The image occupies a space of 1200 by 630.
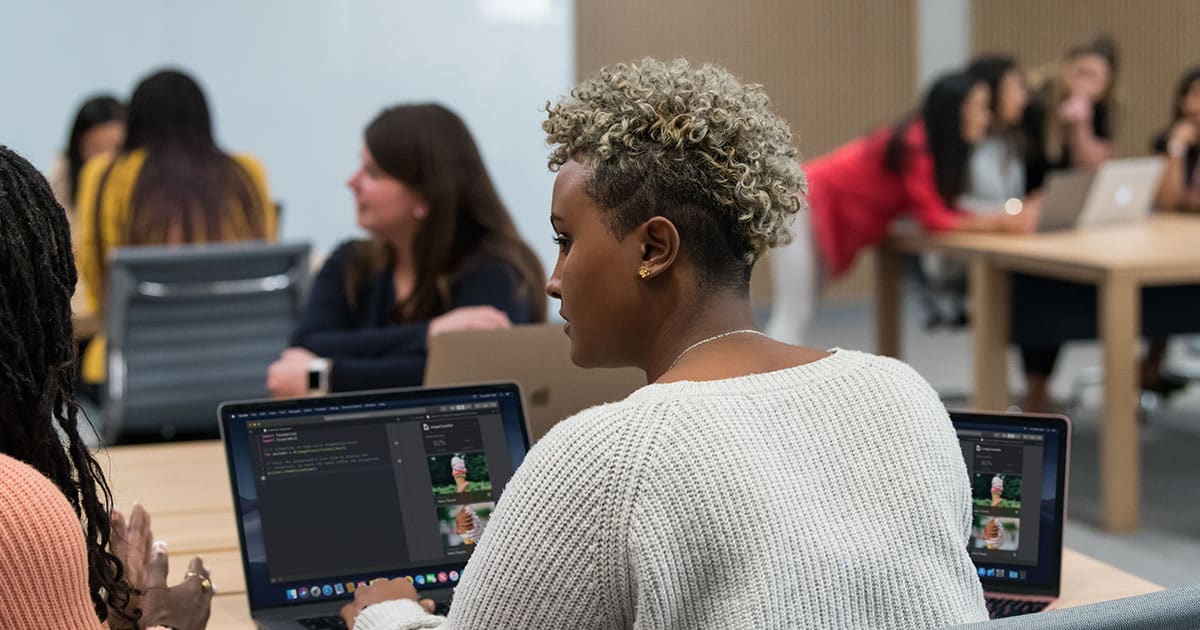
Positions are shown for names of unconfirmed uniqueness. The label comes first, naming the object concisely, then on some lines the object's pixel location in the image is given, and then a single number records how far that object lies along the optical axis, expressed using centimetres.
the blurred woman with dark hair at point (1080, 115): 641
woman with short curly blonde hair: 107
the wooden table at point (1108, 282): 404
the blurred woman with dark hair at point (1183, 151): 589
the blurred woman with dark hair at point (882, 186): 541
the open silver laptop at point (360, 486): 161
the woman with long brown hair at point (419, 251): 276
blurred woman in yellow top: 403
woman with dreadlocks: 108
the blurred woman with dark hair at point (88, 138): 535
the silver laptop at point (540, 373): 191
